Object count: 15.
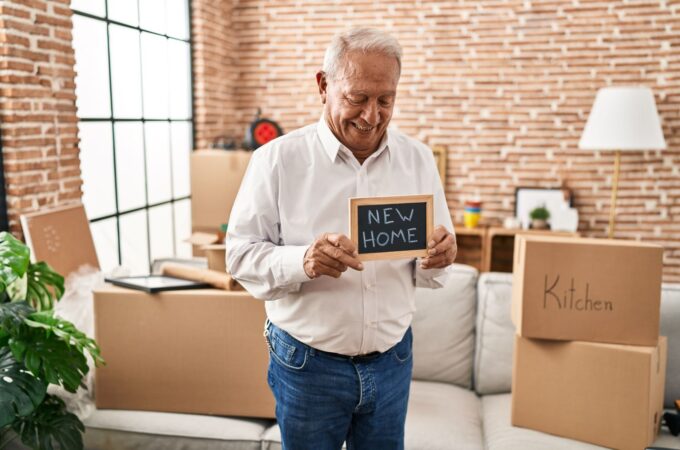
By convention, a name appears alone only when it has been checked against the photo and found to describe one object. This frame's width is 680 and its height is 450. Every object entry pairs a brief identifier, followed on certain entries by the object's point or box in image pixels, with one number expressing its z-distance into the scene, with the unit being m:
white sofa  2.05
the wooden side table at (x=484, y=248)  4.69
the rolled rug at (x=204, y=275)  2.17
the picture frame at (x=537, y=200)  4.71
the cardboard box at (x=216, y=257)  2.35
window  3.36
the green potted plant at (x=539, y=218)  4.61
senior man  1.40
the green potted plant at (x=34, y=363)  1.73
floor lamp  4.16
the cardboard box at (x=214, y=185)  3.93
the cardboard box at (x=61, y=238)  2.61
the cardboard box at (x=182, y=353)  2.15
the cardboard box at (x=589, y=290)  1.90
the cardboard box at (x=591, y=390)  1.94
